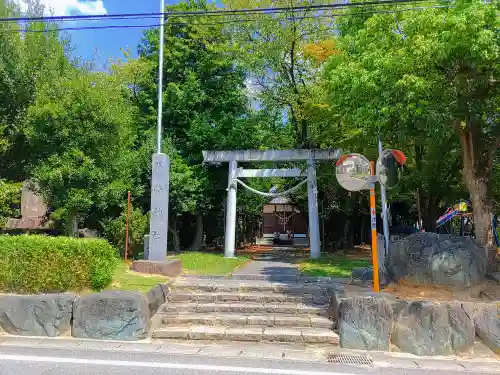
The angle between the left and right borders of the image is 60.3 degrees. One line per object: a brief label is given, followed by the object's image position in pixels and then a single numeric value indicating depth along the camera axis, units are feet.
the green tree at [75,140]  41.75
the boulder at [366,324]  22.76
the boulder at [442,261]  25.61
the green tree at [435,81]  27.12
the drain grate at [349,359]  20.44
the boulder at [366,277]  28.58
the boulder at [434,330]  22.22
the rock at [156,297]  25.90
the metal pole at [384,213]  27.02
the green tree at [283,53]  58.18
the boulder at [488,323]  22.35
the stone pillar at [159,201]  37.83
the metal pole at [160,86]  39.91
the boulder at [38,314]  24.13
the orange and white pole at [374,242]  25.30
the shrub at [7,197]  44.98
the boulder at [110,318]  23.80
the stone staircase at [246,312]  23.68
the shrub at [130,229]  50.42
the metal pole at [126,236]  44.78
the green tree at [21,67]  49.67
